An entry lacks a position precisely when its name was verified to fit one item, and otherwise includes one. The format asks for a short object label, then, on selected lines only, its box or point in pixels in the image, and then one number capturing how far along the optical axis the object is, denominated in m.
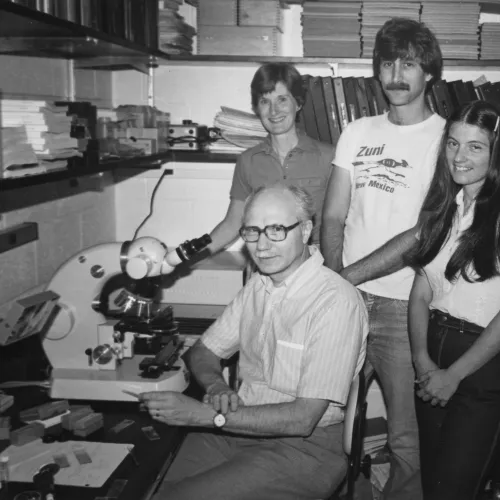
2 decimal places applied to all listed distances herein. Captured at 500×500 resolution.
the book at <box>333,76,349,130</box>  3.03
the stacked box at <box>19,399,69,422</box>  1.88
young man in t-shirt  2.33
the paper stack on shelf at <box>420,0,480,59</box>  2.95
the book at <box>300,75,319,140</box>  3.03
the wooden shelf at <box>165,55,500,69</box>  2.97
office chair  1.83
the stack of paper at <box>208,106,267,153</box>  3.12
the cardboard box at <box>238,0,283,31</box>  3.08
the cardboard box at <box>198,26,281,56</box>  3.09
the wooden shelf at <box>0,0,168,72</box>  1.69
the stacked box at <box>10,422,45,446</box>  1.77
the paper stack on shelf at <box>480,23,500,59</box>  2.96
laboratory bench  1.56
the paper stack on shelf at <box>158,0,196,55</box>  3.04
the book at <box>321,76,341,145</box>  3.02
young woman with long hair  1.90
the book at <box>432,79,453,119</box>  2.99
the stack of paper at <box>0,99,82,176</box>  1.81
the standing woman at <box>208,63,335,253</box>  2.62
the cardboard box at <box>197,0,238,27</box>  3.08
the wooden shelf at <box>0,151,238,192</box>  1.78
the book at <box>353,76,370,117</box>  3.02
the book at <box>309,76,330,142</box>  3.02
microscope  2.06
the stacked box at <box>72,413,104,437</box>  1.84
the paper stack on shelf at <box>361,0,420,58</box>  2.96
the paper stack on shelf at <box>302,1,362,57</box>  2.99
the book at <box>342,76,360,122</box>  3.02
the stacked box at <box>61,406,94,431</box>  1.86
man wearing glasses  1.79
